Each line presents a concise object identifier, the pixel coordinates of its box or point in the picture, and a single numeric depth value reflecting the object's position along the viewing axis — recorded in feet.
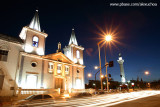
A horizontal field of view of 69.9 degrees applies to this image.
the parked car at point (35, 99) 31.65
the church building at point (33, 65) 64.95
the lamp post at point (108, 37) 59.72
